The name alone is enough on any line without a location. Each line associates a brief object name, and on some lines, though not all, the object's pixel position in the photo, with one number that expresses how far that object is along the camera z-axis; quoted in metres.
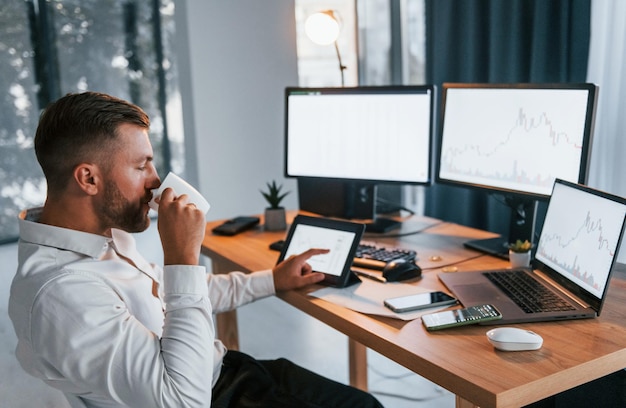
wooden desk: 1.14
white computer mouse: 1.24
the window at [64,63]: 4.54
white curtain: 2.51
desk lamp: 2.53
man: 1.14
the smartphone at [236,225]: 2.27
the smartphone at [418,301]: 1.48
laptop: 1.35
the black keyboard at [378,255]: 1.82
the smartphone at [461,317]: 1.36
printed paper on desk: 1.48
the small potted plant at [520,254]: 1.72
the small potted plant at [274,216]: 2.32
